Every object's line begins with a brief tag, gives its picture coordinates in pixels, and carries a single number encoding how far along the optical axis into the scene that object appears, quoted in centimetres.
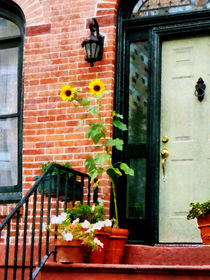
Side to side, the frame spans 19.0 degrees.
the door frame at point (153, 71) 644
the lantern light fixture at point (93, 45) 673
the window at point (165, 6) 675
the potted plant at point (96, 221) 557
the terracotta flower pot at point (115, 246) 574
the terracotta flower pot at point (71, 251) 539
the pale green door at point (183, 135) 635
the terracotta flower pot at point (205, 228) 559
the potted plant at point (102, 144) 580
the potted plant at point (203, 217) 560
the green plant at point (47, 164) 639
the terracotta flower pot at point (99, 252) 558
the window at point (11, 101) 711
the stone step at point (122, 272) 496
